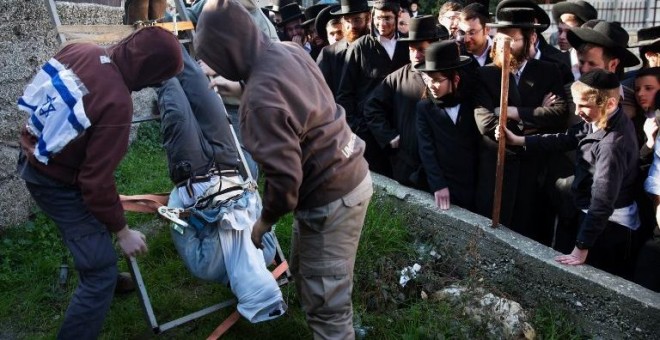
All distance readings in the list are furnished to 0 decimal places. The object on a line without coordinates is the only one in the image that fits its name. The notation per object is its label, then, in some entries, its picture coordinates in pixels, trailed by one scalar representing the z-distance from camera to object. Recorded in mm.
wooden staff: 3527
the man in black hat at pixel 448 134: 4102
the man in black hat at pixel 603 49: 4270
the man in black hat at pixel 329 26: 5969
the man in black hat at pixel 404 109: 4516
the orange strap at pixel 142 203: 3344
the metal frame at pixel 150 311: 3218
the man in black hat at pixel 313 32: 7031
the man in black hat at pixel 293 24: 7404
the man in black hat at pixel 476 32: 4980
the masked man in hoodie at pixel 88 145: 2762
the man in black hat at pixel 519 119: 4012
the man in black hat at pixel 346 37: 5395
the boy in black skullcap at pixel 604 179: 3232
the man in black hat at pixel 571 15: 5605
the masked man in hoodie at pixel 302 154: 2420
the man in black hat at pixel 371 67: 5117
